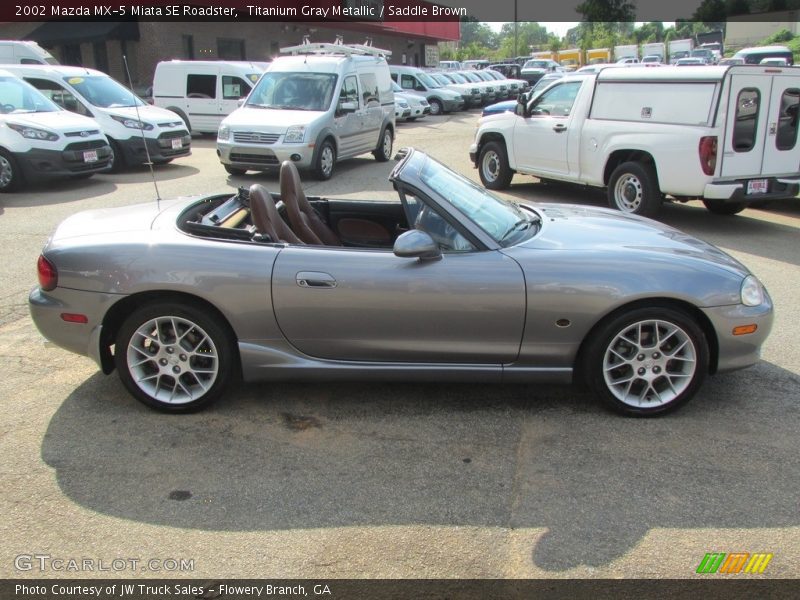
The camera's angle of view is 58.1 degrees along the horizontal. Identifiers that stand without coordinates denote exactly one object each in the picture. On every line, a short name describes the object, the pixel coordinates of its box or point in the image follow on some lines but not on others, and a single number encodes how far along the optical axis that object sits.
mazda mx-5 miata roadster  3.83
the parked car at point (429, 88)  27.98
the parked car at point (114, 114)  13.33
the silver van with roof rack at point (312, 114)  11.89
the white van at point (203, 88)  18.36
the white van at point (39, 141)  11.19
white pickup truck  8.31
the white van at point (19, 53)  15.84
